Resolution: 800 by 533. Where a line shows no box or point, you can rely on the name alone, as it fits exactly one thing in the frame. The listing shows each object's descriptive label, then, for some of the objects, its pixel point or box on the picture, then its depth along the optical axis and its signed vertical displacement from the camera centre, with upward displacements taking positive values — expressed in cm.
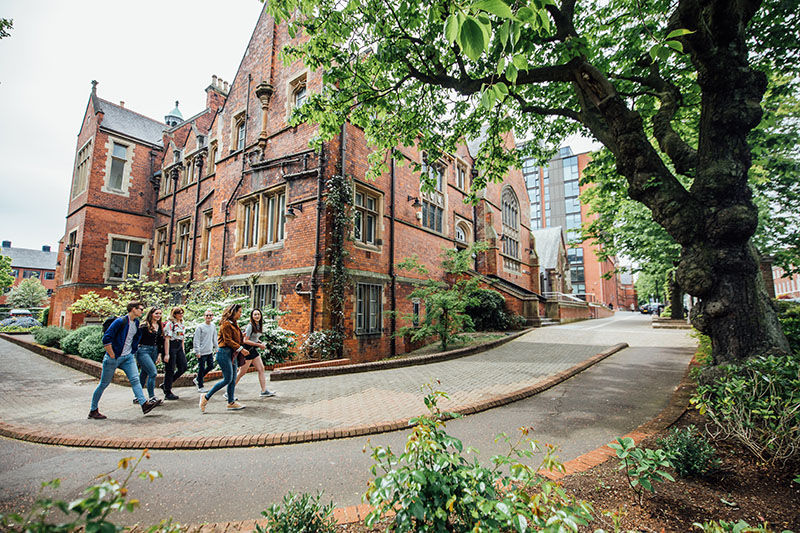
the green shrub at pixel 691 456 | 286 -128
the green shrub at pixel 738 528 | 156 -107
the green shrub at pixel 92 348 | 950 -119
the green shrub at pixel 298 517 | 203 -129
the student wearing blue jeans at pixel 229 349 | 562 -73
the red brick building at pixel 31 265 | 5503 +674
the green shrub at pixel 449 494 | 163 -101
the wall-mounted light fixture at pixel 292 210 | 1087 +305
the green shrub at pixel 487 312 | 1636 -33
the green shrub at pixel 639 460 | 228 -108
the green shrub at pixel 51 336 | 1259 -116
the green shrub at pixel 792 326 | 613 -41
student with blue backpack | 532 -76
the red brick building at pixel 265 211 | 1074 +416
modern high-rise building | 5009 +1760
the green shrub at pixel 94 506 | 108 -71
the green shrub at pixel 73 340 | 1052 -108
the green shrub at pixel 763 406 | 289 -93
